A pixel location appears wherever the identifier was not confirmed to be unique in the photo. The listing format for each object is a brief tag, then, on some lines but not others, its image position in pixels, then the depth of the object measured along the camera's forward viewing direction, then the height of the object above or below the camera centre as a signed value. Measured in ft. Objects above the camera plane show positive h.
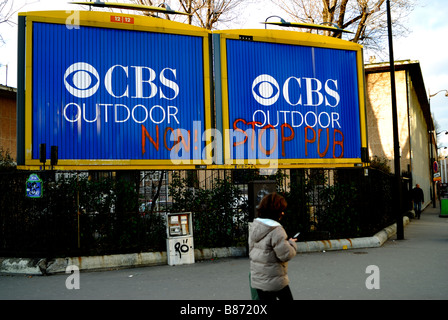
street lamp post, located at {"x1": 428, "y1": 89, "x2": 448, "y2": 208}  135.52 +23.56
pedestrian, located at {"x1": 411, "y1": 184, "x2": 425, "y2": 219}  70.79 -3.47
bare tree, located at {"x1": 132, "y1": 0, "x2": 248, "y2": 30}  78.23 +30.02
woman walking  14.08 -2.31
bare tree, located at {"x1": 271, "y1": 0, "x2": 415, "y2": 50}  75.66 +27.63
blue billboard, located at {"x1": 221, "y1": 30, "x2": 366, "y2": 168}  40.86 +7.29
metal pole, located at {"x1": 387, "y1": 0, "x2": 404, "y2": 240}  43.50 +2.67
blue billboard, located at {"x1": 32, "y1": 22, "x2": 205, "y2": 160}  35.99 +7.78
